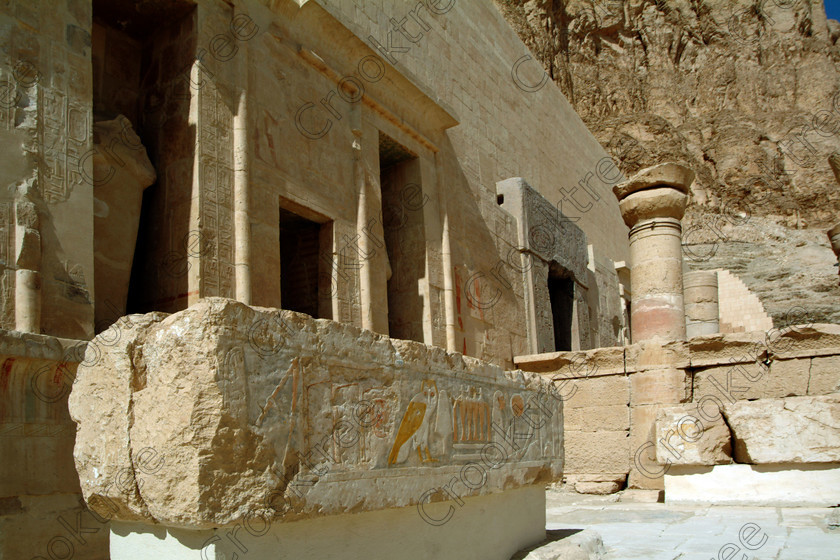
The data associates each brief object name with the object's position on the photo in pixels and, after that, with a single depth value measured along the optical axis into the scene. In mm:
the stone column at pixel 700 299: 14648
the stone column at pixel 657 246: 9242
